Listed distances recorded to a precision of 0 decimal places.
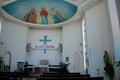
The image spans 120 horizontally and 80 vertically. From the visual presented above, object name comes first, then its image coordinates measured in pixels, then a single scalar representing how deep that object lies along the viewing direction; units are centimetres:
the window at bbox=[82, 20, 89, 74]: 1221
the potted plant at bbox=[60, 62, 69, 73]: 1341
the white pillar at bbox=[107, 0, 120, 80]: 731
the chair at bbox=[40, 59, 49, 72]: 1499
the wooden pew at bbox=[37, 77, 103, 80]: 529
